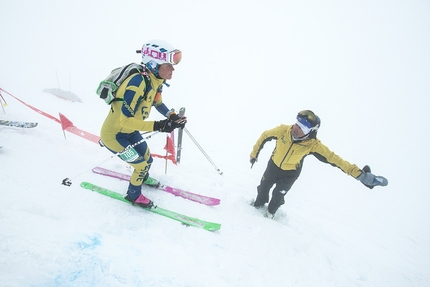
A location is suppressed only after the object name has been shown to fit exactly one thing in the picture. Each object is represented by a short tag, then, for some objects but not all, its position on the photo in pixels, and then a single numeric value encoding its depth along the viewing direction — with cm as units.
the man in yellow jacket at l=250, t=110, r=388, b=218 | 385
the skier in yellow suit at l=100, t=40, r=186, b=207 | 320
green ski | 386
